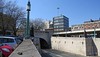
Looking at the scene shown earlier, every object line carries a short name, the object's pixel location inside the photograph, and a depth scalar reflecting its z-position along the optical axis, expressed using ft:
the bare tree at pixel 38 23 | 130.60
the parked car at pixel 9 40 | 27.51
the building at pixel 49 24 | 261.74
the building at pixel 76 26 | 170.86
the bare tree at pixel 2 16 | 54.96
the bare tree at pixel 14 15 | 62.92
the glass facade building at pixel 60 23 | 192.28
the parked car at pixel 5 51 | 14.67
